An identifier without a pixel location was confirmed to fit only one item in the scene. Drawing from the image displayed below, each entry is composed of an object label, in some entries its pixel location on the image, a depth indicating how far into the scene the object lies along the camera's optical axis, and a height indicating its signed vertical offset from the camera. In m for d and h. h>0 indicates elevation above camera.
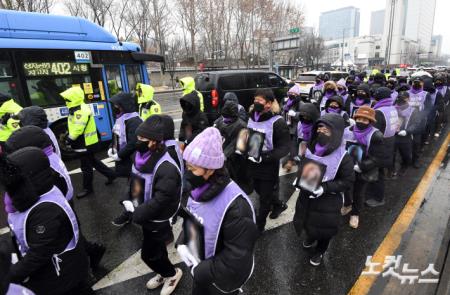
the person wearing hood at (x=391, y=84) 8.18 -0.78
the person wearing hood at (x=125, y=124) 3.89 -0.68
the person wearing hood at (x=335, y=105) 4.72 -0.72
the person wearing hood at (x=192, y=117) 4.10 -0.70
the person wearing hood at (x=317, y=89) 9.31 -0.92
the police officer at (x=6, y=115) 4.80 -0.59
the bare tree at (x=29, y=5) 16.83 +4.54
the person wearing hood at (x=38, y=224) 1.83 -0.93
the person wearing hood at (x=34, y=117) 3.71 -0.50
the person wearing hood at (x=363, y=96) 5.67 -0.73
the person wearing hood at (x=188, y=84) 6.08 -0.33
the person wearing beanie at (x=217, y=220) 1.66 -0.85
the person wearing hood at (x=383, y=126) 4.48 -1.04
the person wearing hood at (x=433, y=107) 6.62 -1.25
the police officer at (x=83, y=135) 4.74 -0.97
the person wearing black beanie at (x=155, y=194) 2.34 -1.00
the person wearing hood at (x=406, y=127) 5.49 -1.30
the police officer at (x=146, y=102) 5.12 -0.54
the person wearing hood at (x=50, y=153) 2.52 -0.72
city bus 6.34 +0.25
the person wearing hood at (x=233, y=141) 3.78 -0.94
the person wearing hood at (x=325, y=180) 2.80 -1.13
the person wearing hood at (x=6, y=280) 1.54 -1.06
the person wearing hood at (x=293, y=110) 6.36 -1.11
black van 9.31 -0.68
